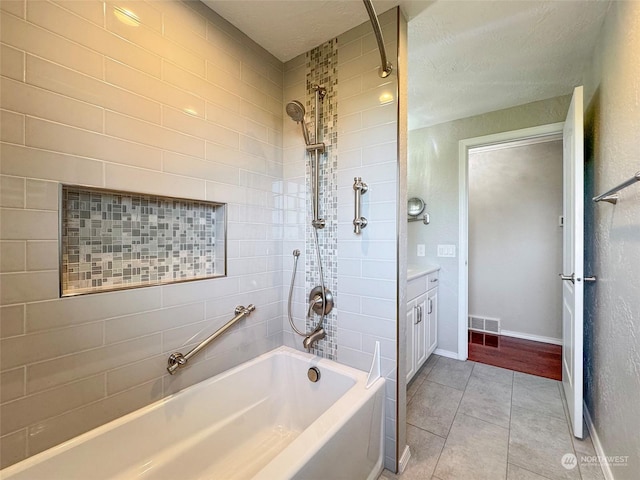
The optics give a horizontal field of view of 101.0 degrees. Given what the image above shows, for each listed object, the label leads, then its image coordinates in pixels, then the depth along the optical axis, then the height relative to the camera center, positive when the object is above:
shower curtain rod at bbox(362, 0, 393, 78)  1.05 +0.92
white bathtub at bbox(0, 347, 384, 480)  0.95 -0.88
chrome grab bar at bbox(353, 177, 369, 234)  1.49 +0.24
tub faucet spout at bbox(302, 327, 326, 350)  1.60 -0.60
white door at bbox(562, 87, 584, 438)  1.59 -0.12
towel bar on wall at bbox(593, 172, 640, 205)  1.11 +0.22
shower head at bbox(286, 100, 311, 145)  1.51 +0.74
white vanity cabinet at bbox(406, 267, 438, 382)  2.06 -0.67
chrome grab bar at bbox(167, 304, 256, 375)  1.26 -0.55
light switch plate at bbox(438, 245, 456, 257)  2.67 -0.11
